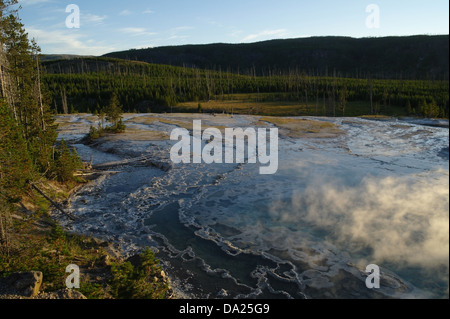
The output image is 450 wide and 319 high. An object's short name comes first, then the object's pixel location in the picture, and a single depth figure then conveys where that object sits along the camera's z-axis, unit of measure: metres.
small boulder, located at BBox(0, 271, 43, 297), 8.66
